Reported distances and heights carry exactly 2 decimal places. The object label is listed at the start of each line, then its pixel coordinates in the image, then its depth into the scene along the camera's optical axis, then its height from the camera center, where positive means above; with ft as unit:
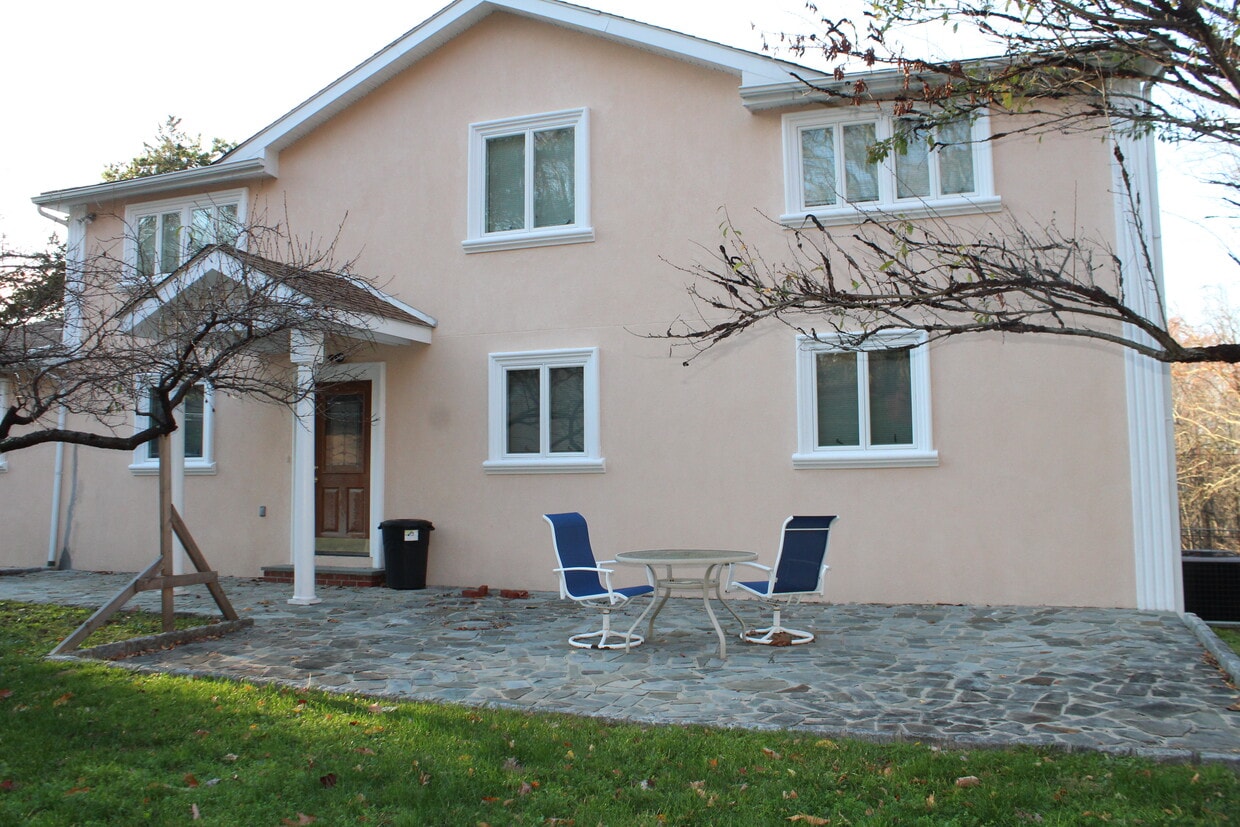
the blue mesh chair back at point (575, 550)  26.05 -2.04
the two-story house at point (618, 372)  32.01 +3.71
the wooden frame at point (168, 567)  25.84 -2.32
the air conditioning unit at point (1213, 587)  31.81 -3.84
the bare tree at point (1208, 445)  68.18 +1.79
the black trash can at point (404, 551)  37.37 -2.76
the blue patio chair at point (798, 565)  25.40 -2.36
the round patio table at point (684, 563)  24.34 -2.20
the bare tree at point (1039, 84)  12.46 +5.62
